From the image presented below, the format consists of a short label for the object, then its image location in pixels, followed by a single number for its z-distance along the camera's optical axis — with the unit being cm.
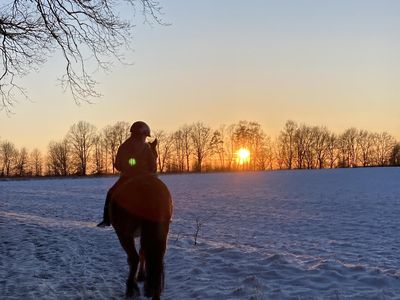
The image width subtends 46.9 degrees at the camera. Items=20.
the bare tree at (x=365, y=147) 12169
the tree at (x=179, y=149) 11694
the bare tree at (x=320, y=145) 11831
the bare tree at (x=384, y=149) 12146
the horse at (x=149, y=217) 566
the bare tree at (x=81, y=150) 10656
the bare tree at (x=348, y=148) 12062
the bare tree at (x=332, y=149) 11919
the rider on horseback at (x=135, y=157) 601
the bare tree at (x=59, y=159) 10938
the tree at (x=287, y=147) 11875
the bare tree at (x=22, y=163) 11425
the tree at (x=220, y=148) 11831
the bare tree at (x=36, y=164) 11919
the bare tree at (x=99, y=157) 10906
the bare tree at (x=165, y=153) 11274
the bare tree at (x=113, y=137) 11162
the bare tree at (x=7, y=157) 11393
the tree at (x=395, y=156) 11600
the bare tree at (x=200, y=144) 11811
